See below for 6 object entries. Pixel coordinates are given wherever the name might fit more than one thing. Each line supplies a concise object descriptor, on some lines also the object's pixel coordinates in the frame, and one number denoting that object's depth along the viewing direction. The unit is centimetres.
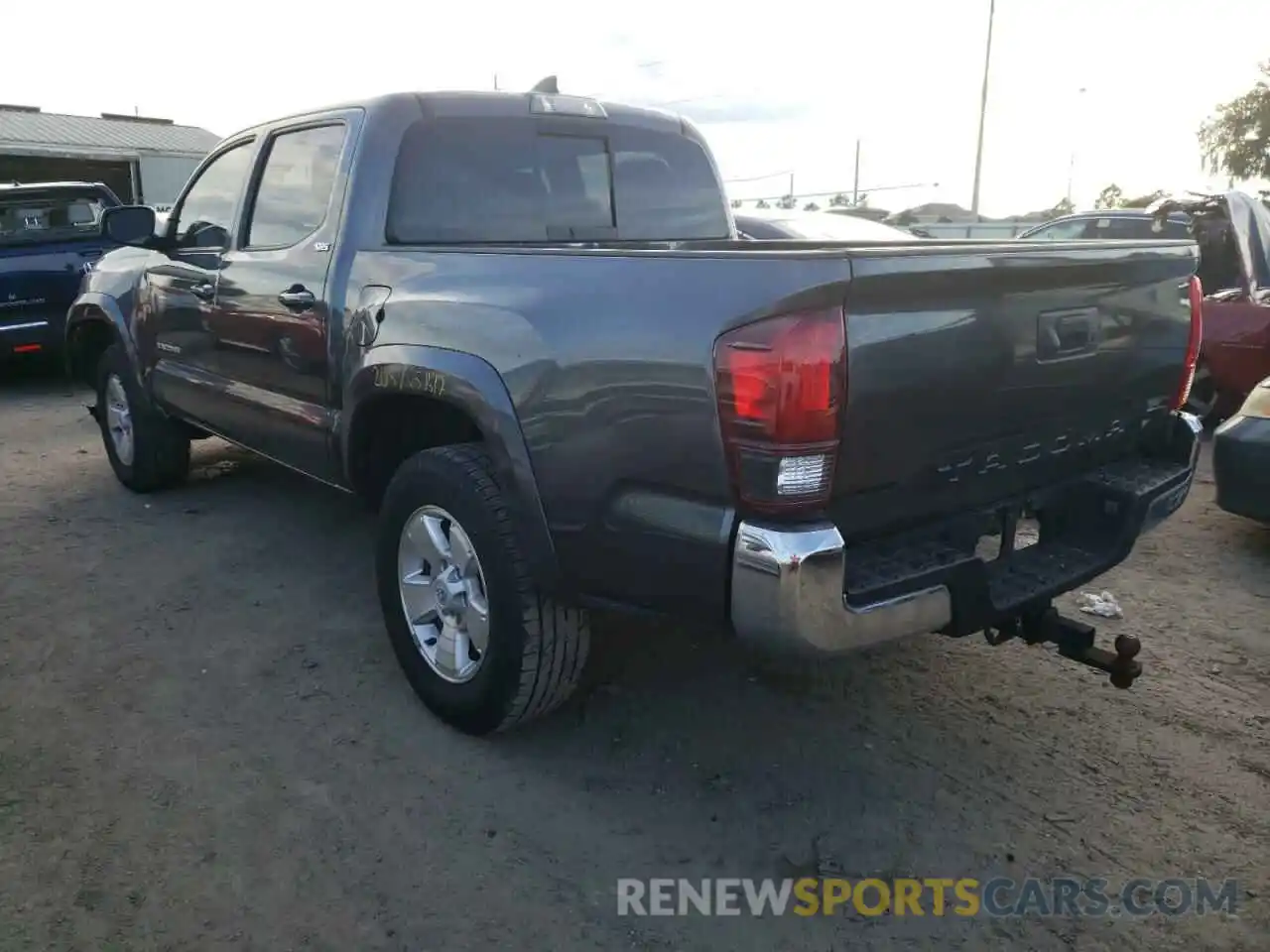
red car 674
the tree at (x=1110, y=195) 4658
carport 2559
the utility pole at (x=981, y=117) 2647
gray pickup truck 225
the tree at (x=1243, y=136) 3375
